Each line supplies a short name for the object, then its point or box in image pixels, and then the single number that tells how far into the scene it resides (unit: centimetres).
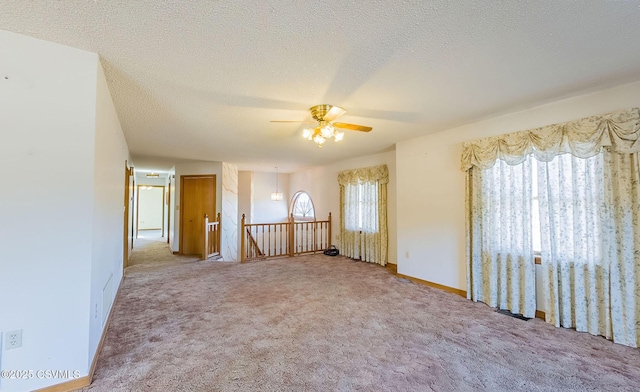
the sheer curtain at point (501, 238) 304
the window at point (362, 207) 566
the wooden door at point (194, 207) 685
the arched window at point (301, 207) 882
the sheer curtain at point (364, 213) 541
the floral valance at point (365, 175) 541
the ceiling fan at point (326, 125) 287
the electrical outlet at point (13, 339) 163
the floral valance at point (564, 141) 240
